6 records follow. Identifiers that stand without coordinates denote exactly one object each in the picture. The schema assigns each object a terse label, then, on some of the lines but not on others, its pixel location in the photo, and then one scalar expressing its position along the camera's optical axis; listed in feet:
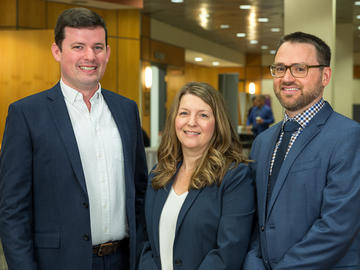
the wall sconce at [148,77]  38.78
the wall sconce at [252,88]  67.14
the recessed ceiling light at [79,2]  30.39
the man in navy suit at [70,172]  6.94
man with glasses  6.44
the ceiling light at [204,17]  37.01
